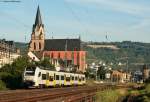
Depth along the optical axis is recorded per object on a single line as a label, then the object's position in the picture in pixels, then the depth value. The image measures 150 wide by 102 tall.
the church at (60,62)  172.68
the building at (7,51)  112.86
